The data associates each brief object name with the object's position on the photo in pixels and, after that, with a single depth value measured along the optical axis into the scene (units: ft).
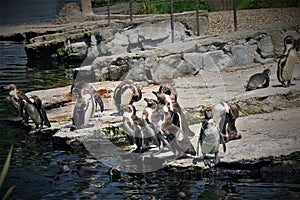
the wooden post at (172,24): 69.83
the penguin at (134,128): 39.34
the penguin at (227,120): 38.23
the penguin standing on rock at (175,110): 39.23
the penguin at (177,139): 36.38
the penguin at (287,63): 49.46
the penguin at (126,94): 48.18
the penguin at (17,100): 49.11
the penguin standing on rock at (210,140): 34.81
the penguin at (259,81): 50.33
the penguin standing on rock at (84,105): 45.18
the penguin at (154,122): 38.23
